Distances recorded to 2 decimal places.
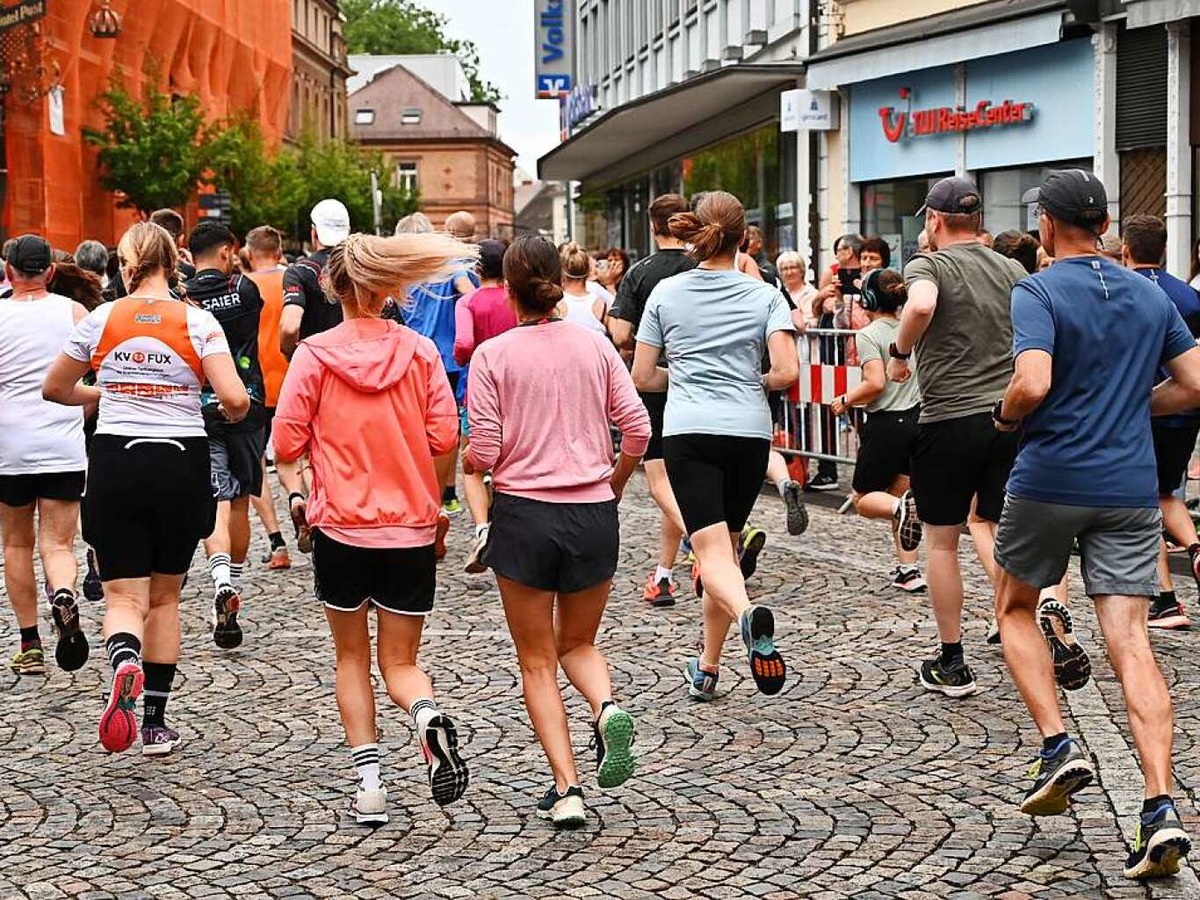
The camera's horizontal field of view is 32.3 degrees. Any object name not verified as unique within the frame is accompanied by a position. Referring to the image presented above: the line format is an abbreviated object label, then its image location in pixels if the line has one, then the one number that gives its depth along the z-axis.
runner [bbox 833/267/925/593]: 10.45
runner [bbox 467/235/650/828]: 6.44
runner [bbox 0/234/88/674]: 9.10
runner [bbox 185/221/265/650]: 10.25
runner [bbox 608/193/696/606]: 9.93
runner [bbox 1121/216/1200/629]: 9.60
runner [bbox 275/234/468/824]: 6.52
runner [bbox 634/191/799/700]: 8.07
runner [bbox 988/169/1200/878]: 5.92
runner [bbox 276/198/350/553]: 11.62
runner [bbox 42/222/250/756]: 7.44
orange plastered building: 44.41
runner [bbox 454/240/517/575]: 12.88
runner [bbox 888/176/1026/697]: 7.94
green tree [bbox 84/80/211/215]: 47.94
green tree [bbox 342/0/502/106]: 129.50
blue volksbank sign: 54.41
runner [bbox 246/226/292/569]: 12.68
